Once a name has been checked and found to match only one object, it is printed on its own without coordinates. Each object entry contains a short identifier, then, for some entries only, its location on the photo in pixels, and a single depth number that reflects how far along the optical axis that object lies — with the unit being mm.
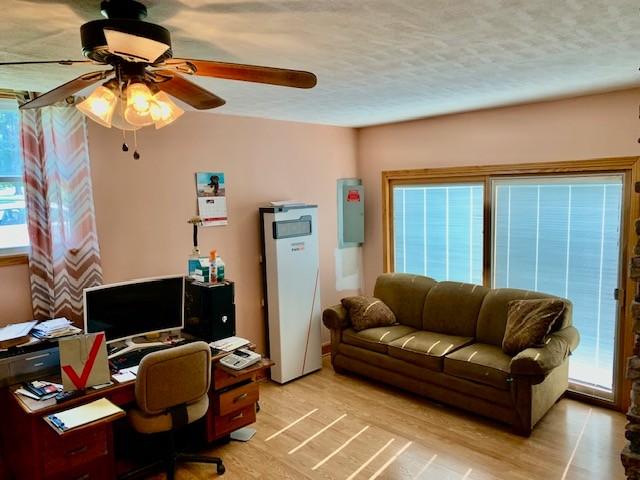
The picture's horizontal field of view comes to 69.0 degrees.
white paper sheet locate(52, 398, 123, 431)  2250
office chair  2605
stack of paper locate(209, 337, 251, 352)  3229
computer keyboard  2855
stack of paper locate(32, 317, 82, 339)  2830
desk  2416
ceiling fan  1485
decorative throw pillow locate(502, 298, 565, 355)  3459
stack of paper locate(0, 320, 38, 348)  2652
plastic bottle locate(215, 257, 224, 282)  3516
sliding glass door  3705
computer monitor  2943
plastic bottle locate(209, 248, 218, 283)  3512
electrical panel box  5230
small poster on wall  3973
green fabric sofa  3334
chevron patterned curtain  3047
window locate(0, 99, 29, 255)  3062
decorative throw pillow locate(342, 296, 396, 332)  4418
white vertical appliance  4266
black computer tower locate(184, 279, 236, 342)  3326
